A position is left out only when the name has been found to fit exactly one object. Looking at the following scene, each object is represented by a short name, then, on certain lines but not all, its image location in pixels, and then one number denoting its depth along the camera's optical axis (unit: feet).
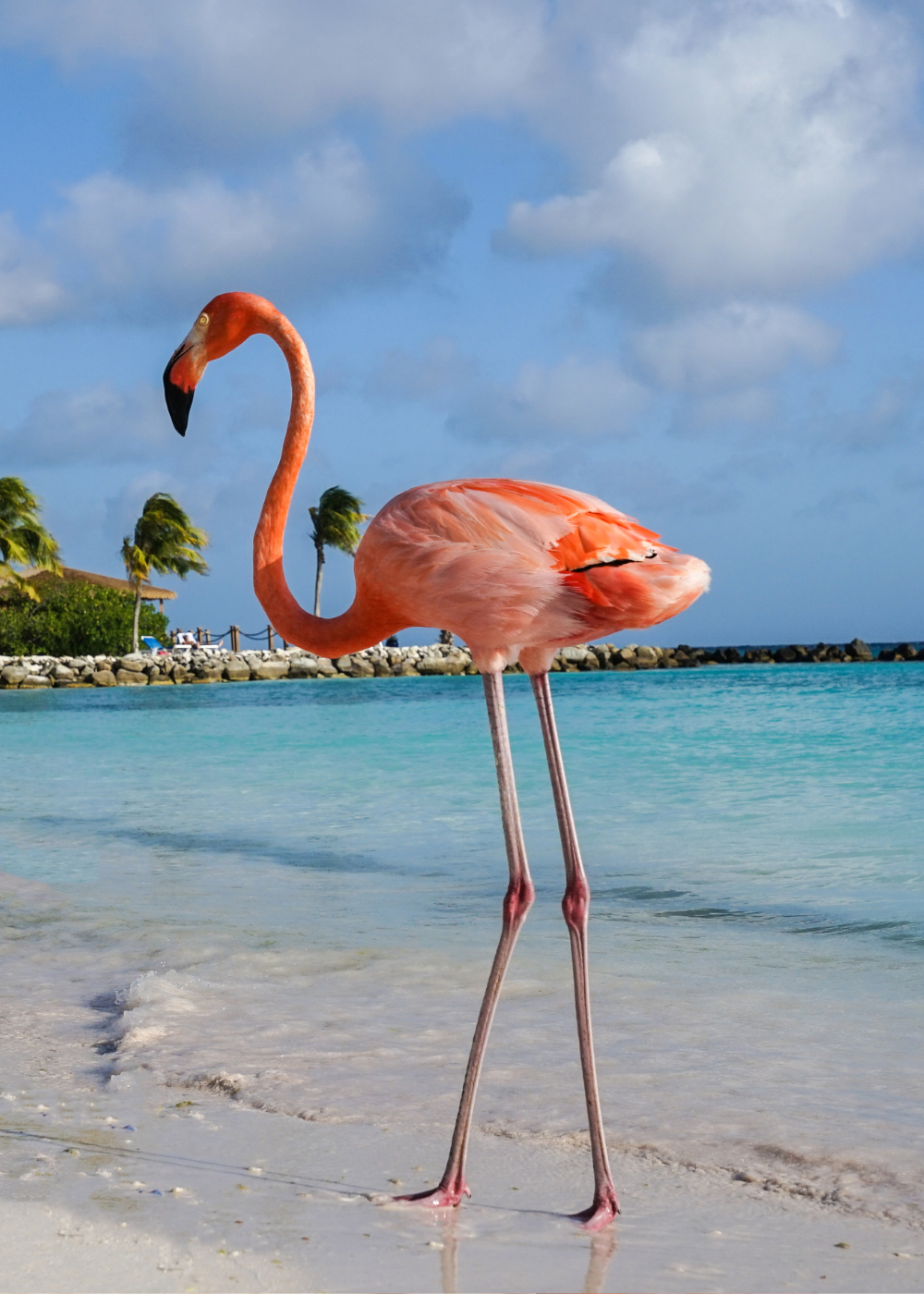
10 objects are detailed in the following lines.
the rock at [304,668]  142.51
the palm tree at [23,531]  127.95
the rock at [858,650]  177.05
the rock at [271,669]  139.12
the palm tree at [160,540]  148.15
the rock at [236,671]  137.28
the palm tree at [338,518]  175.83
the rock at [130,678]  128.98
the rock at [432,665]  151.84
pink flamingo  9.13
